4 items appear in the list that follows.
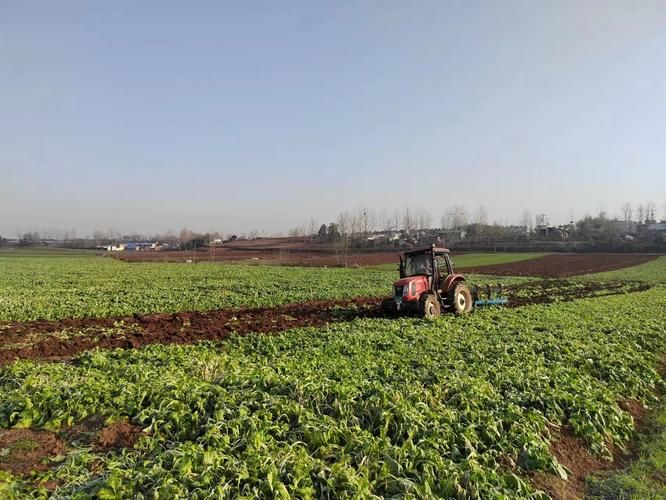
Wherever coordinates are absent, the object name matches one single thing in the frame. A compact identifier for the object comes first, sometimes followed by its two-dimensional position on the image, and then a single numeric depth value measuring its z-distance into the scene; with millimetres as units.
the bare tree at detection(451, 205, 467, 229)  134625
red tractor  15688
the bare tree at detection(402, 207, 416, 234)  125375
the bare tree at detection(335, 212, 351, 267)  77419
